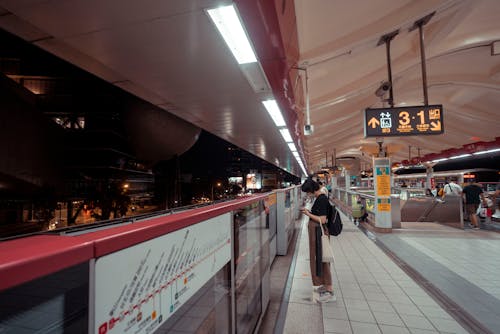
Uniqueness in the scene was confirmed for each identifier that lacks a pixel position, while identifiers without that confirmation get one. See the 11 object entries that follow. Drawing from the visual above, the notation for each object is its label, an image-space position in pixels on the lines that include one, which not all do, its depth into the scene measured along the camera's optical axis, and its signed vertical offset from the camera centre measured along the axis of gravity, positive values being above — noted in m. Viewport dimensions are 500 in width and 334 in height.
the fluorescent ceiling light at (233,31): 2.05 +1.33
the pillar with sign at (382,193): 7.98 -0.34
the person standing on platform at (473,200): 8.08 -0.58
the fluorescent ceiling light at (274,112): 4.75 +1.50
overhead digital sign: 4.91 +1.18
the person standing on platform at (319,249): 3.64 -0.97
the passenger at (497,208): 9.31 -1.00
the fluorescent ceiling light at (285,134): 7.38 +1.53
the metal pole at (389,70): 5.04 +2.37
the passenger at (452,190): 9.24 -0.30
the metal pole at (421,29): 4.49 +2.77
